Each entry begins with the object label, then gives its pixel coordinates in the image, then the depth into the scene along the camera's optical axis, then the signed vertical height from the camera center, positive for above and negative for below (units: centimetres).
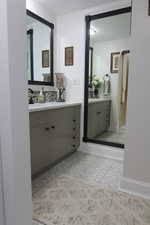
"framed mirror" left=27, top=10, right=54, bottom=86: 229 +67
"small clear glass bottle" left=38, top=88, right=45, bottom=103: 238 -8
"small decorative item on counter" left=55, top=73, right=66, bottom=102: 272 +14
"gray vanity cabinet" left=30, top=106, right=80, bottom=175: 173 -55
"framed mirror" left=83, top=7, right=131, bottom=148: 240 +27
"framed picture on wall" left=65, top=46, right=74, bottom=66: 267 +64
